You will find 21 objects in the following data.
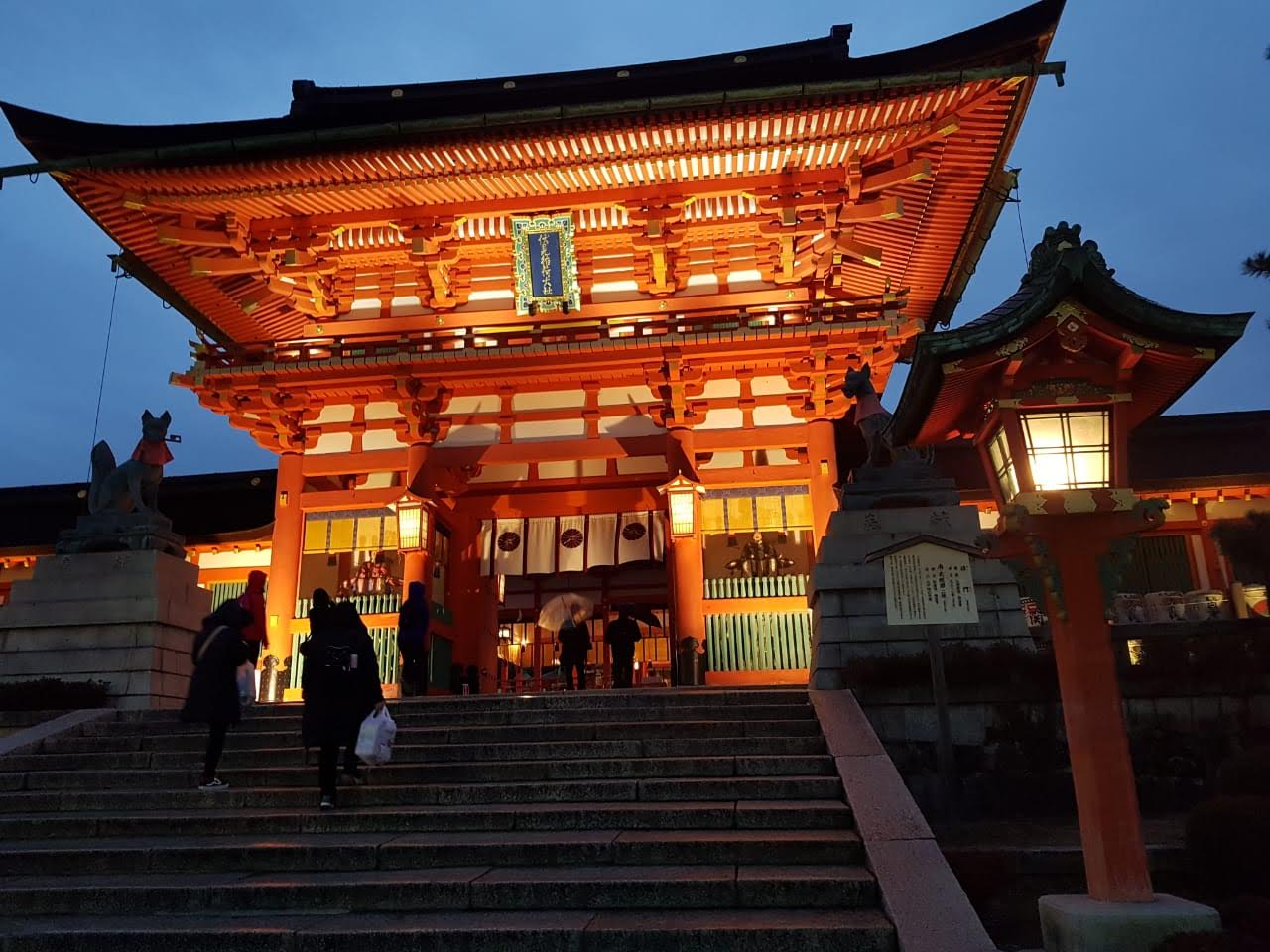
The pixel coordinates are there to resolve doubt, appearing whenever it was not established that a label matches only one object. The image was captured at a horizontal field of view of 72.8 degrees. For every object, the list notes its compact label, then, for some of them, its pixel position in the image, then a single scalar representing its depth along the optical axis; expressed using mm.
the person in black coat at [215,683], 7242
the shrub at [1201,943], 3900
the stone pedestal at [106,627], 10336
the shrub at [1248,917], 4184
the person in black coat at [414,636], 11523
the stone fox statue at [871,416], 9703
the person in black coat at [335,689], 6629
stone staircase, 4801
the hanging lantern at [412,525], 13922
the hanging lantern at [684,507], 13594
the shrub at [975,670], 7672
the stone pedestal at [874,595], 8477
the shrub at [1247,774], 6324
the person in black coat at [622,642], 13328
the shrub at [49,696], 9821
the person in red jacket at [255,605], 9594
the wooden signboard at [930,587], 7277
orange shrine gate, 13273
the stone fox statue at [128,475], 11180
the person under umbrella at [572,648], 13852
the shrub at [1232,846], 4980
